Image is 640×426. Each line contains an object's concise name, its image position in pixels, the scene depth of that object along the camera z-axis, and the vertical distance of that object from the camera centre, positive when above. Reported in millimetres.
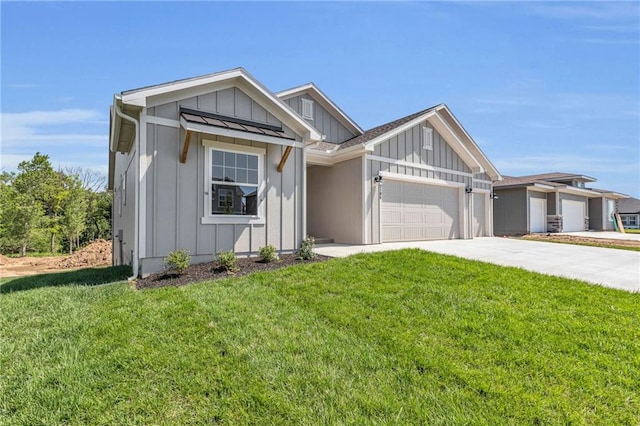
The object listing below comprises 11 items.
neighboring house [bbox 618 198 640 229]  30969 +962
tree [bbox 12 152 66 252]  22094 +2147
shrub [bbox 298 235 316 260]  6910 -844
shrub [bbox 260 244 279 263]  6738 -885
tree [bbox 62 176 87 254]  21344 +143
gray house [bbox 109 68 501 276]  6172 +1134
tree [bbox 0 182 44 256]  18828 -260
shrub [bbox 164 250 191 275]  5770 -893
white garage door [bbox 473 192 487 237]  13719 +5
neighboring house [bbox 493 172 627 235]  17609 +693
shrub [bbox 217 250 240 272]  6012 -959
